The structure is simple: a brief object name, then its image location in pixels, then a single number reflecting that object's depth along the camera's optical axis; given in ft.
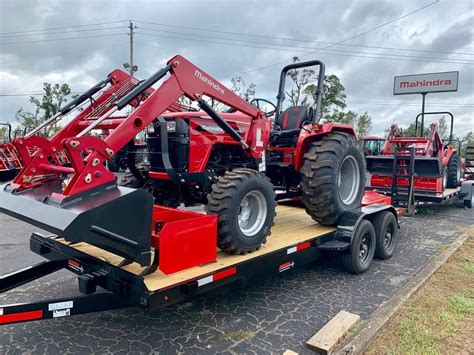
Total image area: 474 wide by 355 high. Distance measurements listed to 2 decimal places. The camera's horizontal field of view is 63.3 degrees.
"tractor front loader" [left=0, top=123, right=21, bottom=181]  39.47
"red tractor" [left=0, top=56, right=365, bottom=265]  9.33
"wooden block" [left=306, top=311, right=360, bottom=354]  10.37
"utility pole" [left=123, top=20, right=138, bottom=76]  81.00
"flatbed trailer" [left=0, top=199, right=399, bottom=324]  9.47
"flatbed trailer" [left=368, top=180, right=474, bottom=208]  29.84
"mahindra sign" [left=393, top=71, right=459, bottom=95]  77.87
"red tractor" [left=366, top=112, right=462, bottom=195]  29.76
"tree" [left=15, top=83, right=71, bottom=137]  84.38
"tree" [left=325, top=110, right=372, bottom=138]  100.55
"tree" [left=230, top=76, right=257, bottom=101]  103.41
